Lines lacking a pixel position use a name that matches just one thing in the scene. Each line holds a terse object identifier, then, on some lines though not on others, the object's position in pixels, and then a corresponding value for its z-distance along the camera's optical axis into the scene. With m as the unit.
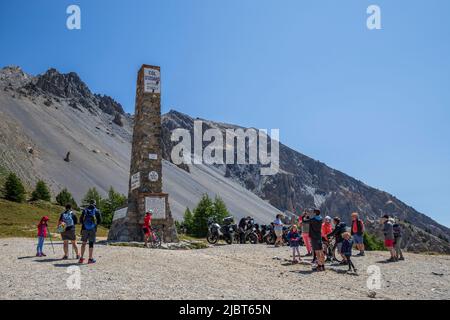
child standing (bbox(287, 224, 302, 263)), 15.51
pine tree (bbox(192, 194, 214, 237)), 50.62
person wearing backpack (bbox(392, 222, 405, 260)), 17.34
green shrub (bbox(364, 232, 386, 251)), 58.94
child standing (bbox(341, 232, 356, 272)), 14.10
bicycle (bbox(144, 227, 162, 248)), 19.88
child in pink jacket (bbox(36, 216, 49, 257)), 14.73
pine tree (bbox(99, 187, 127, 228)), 54.84
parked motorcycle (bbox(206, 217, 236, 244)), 25.45
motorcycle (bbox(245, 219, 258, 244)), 26.77
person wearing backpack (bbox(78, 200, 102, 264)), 13.04
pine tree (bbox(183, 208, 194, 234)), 52.92
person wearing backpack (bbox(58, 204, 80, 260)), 13.82
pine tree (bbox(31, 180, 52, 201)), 62.22
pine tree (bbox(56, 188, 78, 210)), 64.50
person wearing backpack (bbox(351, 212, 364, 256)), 17.22
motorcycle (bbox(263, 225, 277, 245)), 25.94
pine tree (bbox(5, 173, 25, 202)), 55.97
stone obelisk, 22.17
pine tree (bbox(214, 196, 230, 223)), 57.44
